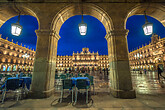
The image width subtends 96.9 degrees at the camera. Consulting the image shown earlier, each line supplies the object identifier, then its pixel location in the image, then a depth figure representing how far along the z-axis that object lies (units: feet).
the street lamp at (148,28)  9.85
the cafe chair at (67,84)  9.41
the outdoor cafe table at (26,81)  11.07
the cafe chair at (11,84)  9.31
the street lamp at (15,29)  9.92
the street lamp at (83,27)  9.89
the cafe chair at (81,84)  9.18
